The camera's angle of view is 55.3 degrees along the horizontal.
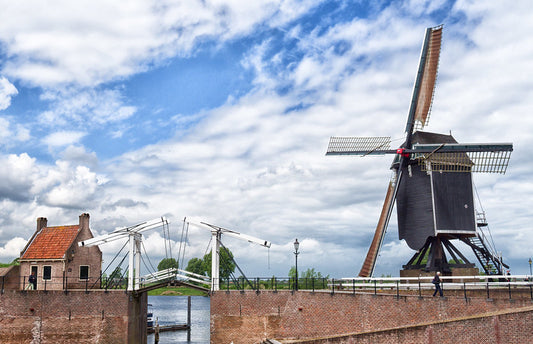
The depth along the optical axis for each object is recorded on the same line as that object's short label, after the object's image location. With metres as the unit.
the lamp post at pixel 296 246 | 28.80
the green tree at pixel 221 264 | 75.25
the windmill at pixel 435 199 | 30.73
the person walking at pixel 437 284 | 22.97
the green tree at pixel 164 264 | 120.94
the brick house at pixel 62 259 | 33.69
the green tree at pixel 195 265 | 112.00
